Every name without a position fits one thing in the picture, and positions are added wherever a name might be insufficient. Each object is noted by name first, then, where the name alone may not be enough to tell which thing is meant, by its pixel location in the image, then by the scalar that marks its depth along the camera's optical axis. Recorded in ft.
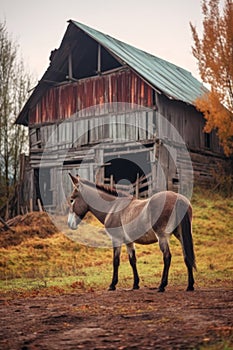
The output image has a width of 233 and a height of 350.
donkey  34.78
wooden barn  85.40
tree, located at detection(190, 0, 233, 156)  85.30
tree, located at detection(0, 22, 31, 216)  110.11
